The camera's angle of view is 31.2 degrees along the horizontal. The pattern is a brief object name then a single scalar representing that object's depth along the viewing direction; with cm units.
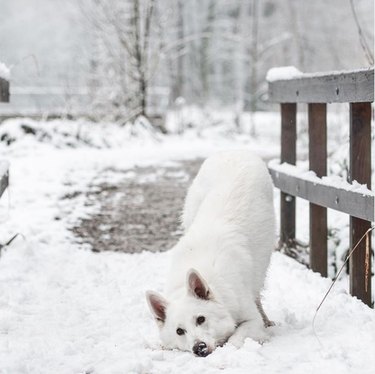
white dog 391
